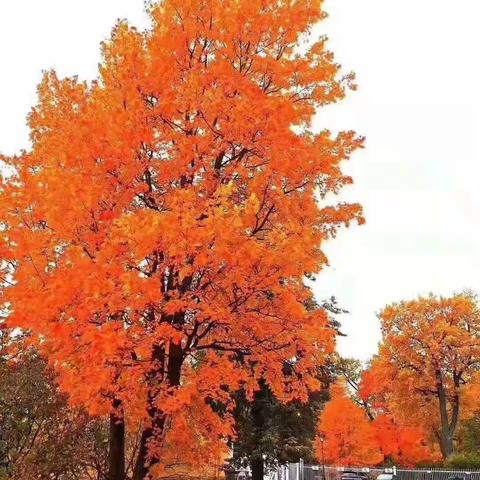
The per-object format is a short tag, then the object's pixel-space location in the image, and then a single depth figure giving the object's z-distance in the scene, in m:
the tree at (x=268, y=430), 21.70
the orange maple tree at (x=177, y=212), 8.02
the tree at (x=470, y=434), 45.20
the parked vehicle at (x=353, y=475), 30.25
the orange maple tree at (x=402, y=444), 43.50
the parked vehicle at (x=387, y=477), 27.86
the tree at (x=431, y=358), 40.22
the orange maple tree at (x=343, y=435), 36.62
